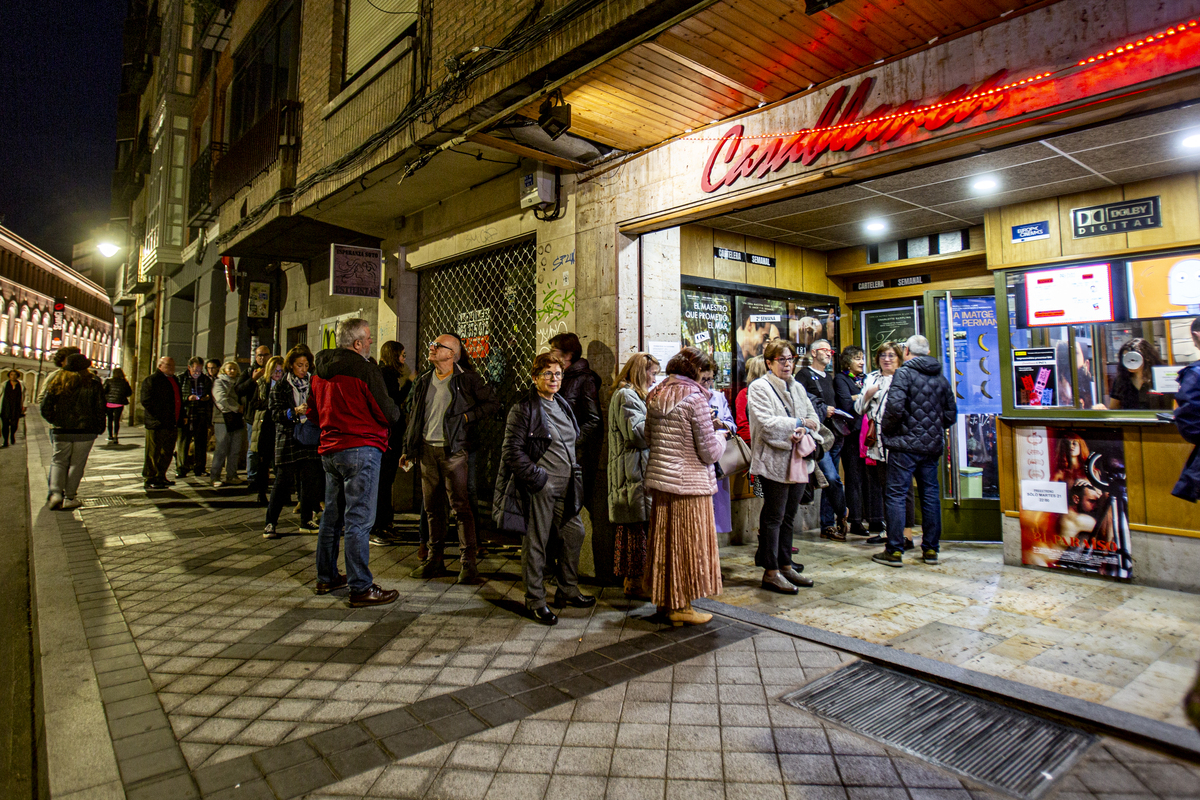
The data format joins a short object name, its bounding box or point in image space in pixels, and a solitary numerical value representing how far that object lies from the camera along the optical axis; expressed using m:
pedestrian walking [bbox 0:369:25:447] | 17.34
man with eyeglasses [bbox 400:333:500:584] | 5.31
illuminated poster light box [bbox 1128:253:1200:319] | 4.99
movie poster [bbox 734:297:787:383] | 7.61
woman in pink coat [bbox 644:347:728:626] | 4.20
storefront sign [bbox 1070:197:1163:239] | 5.23
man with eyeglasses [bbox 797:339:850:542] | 6.84
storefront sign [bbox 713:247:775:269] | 7.52
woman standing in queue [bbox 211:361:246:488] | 9.72
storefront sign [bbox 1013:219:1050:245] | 5.77
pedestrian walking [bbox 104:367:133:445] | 12.34
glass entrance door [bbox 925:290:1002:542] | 6.88
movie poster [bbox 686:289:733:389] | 7.14
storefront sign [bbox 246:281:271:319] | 12.80
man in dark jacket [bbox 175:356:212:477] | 11.21
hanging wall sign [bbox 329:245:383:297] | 8.69
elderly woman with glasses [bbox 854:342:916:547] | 6.69
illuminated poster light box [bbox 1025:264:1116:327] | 5.36
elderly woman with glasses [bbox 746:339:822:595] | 4.96
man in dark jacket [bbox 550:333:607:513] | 5.15
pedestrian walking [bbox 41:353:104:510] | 7.85
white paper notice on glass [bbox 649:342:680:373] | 5.82
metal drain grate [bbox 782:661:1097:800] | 2.58
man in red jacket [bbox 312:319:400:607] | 4.67
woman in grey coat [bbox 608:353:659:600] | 4.64
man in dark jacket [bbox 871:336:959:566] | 5.88
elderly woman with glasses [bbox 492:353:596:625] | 4.43
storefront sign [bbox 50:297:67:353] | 29.62
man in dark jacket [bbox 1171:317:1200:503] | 3.98
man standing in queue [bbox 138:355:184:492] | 9.79
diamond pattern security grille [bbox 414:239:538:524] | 7.22
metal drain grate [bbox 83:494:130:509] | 8.47
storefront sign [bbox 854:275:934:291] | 8.01
